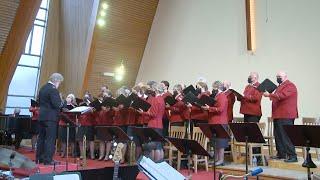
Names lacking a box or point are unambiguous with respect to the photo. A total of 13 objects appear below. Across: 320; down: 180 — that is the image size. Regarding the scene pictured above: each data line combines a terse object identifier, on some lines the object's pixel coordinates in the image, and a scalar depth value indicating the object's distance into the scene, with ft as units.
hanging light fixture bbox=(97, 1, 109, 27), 37.93
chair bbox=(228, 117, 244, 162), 24.06
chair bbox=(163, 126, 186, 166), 23.88
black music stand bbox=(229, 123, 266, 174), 16.12
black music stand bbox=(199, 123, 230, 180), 16.89
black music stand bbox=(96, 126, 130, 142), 21.86
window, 44.45
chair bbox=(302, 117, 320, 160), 24.99
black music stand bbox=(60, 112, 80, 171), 22.47
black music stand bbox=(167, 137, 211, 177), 14.56
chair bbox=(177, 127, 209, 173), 23.03
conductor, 22.44
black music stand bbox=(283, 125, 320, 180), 13.91
